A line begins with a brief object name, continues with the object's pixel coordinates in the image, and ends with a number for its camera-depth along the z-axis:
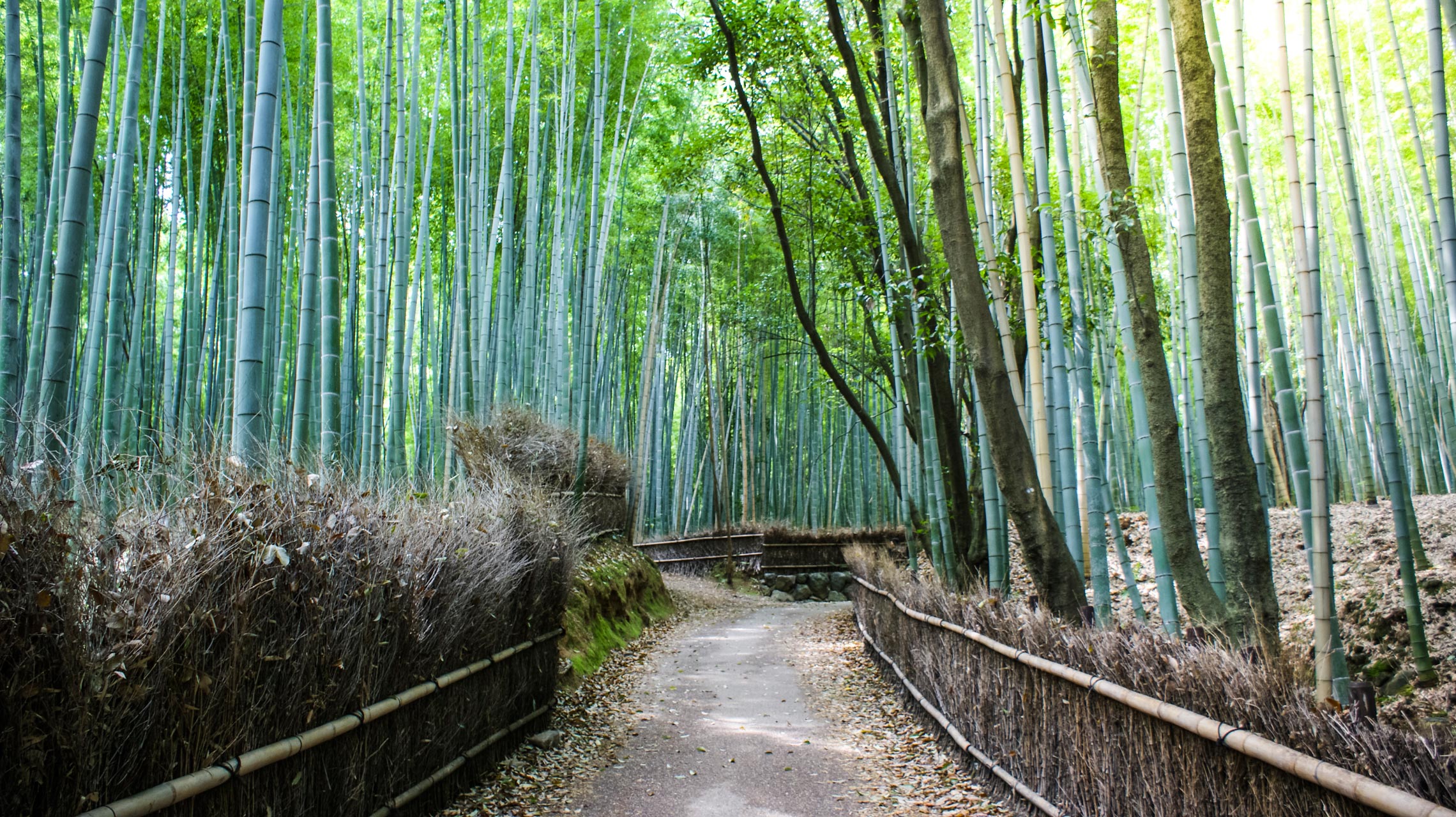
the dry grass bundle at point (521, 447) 6.21
